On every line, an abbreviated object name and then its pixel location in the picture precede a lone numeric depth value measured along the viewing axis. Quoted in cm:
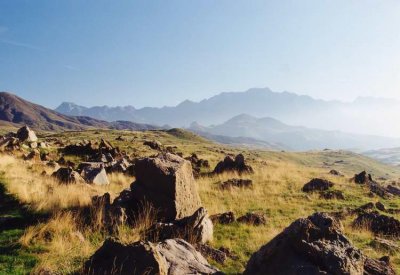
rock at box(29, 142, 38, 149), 3698
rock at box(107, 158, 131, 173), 2736
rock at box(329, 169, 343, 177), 4091
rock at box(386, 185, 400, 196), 2920
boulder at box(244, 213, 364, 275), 825
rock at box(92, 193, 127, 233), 1406
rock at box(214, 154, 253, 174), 3221
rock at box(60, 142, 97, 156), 3547
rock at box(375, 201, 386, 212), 2161
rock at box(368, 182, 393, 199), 2635
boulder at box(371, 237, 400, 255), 1394
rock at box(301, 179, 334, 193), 2601
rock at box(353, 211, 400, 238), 1658
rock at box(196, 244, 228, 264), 1179
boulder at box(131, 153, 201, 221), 1477
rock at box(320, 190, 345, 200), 2392
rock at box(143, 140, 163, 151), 5275
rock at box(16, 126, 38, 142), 4145
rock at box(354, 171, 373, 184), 3139
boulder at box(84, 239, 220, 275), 869
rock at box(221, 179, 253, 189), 2486
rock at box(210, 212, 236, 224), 1661
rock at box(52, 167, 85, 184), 2050
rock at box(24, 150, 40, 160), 2952
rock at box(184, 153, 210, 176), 3566
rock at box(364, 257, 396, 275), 980
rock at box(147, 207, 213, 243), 1298
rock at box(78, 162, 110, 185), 2249
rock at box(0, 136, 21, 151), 3270
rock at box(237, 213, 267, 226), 1670
